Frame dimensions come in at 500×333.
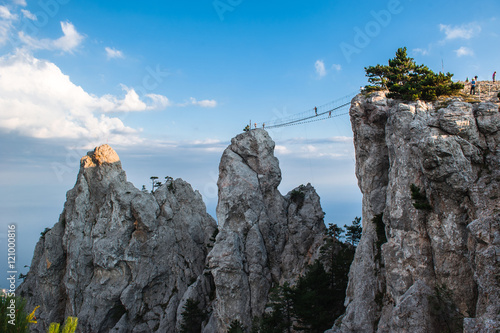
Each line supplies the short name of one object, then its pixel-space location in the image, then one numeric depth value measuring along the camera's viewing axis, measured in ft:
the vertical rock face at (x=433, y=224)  75.82
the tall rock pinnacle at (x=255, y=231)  160.76
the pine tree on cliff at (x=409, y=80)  111.75
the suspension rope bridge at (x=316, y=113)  153.75
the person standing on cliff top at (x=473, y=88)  116.88
